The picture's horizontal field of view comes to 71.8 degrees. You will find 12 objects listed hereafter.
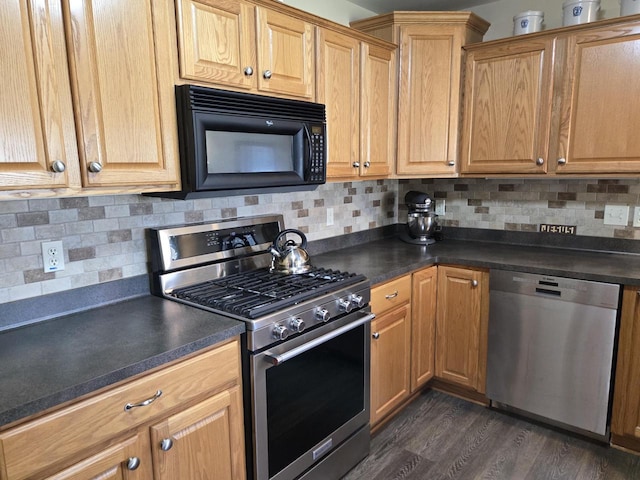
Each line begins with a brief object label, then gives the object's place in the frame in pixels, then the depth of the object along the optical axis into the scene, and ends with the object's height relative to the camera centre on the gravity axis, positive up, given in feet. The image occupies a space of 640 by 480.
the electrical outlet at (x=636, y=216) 7.80 -0.81
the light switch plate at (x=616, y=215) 7.93 -0.79
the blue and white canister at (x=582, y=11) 7.25 +2.61
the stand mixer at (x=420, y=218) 9.10 -0.94
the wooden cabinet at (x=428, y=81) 8.15 +1.72
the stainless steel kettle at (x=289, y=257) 6.62 -1.24
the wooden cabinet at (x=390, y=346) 6.99 -2.85
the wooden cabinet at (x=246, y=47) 5.06 +1.61
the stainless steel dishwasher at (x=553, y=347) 6.79 -2.86
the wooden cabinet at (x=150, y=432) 3.37 -2.21
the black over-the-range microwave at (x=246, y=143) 5.05 +0.42
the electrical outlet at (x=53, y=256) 4.97 -0.88
